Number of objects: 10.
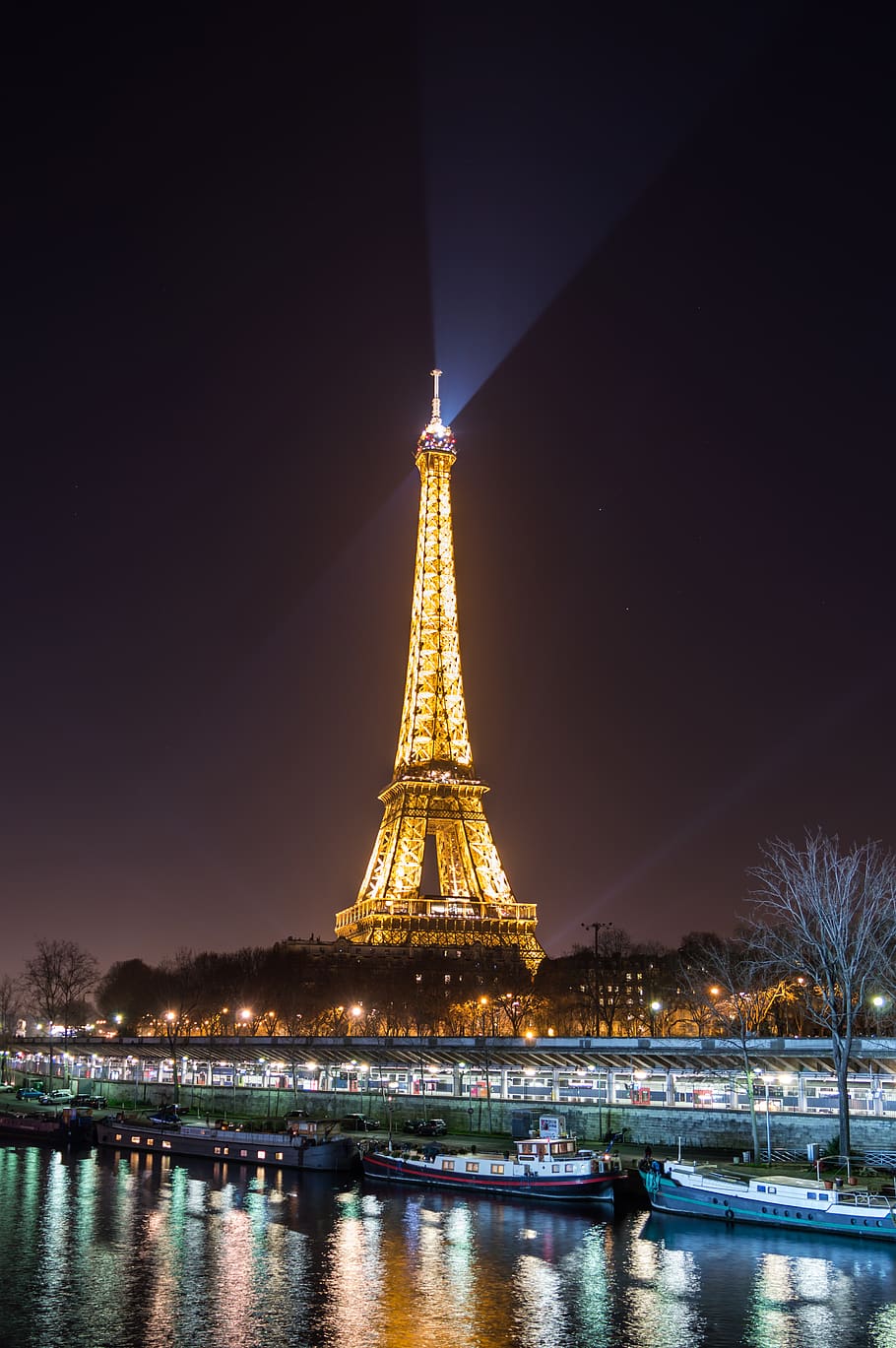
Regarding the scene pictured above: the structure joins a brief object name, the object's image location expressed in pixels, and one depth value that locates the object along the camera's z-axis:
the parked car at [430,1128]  83.56
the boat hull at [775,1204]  53.69
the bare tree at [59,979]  163.38
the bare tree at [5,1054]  152.25
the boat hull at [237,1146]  76.88
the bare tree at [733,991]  78.25
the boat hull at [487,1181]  63.34
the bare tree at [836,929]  60.84
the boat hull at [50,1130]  92.35
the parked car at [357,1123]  86.81
